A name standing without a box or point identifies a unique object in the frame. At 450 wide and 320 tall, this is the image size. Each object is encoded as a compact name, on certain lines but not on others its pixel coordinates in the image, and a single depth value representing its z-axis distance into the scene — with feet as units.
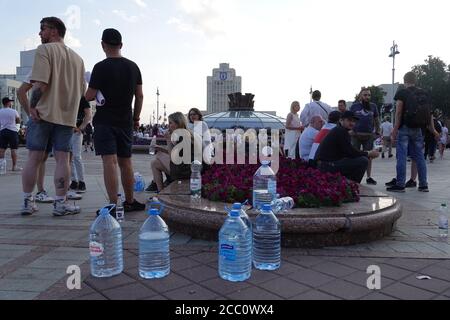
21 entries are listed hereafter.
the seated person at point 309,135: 24.35
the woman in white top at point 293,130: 33.09
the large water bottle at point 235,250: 9.81
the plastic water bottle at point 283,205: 12.88
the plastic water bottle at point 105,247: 10.08
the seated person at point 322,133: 21.65
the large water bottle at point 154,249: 10.14
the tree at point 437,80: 186.19
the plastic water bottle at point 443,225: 14.01
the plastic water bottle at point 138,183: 24.67
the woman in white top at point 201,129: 21.63
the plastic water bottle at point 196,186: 15.71
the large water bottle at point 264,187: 13.39
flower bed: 13.82
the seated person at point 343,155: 19.49
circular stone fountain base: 12.07
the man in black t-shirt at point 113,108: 16.20
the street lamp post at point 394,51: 134.92
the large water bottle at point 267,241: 10.67
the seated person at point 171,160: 20.65
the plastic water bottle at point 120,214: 15.74
